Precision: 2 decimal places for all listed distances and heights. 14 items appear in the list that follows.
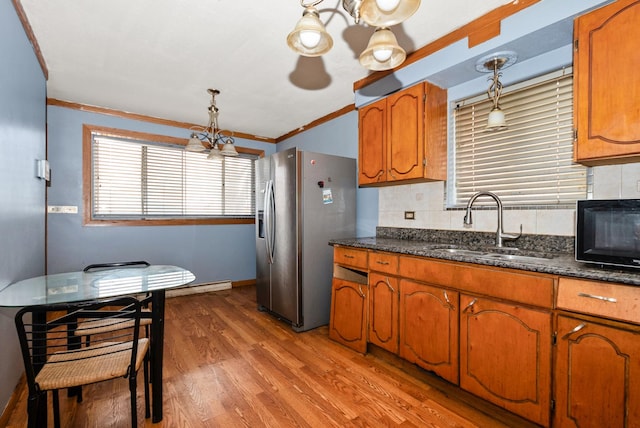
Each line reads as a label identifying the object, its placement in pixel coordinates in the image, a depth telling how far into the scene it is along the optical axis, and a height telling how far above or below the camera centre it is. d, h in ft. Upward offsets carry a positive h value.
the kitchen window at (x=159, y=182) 11.82 +1.33
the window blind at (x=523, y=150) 6.43 +1.55
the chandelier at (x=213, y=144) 9.44 +2.26
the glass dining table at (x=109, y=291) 4.78 -1.41
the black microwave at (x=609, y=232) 4.32 -0.30
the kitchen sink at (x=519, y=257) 5.64 -0.93
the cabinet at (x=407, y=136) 7.76 +2.12
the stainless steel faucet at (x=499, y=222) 6.77 -0.23
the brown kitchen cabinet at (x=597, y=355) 3.94 -2.03
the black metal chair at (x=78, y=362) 4.03 -2.41
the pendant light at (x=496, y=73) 6.59 +3.41
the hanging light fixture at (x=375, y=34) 3.51 +2.45
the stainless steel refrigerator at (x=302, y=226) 9.60 -0.48
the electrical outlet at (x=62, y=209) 10.85 +0.08
